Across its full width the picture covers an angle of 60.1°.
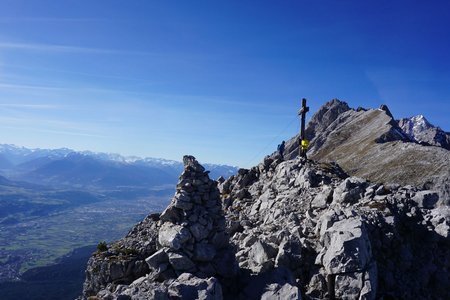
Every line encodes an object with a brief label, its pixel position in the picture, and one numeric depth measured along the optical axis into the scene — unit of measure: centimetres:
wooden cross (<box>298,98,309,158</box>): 4612
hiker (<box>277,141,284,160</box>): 4952
